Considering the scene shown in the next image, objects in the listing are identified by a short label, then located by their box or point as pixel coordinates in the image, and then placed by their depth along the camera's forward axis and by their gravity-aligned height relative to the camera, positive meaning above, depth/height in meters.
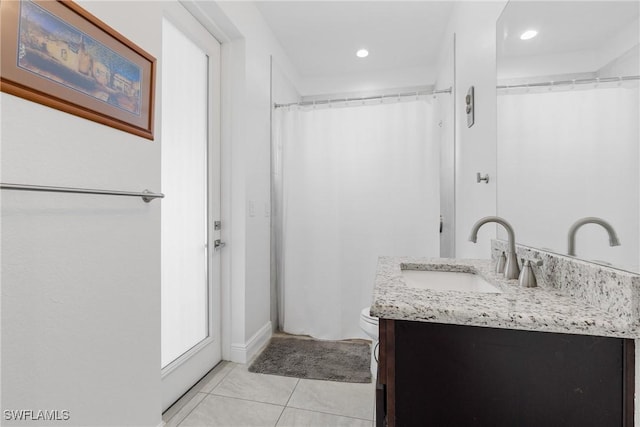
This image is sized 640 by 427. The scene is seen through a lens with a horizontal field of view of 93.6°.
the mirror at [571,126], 0.71 +0.27
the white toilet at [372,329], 1.68 -0.65
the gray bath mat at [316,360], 1.88 -1.00
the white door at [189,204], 1.54 +0.07
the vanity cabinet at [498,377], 0.65 -0.37
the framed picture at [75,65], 0.77 +0.46
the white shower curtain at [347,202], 2.29 +0.10
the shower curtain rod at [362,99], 2.29 +0.92
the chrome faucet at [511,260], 1.06 -0.17
